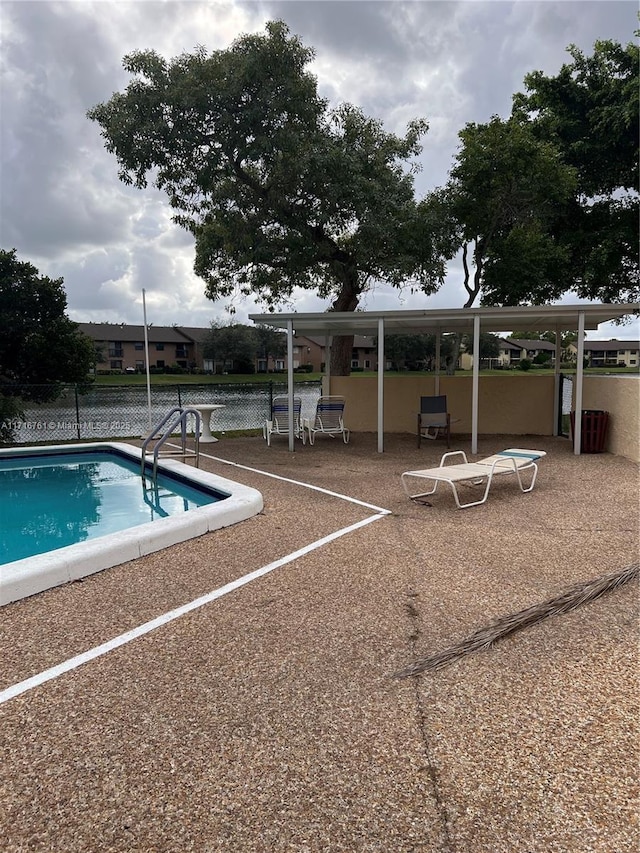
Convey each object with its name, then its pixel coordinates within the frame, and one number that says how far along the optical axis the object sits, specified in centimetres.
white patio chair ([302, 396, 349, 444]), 1113
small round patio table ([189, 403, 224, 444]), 1148
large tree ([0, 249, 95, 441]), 1251
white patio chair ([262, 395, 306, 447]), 1116
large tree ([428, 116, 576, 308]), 1376
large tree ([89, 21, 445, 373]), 1252
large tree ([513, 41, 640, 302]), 1603
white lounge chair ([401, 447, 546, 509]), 607
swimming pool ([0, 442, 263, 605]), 398
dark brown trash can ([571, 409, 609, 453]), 930
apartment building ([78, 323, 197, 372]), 5622
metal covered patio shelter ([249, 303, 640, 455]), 903
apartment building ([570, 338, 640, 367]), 8112
